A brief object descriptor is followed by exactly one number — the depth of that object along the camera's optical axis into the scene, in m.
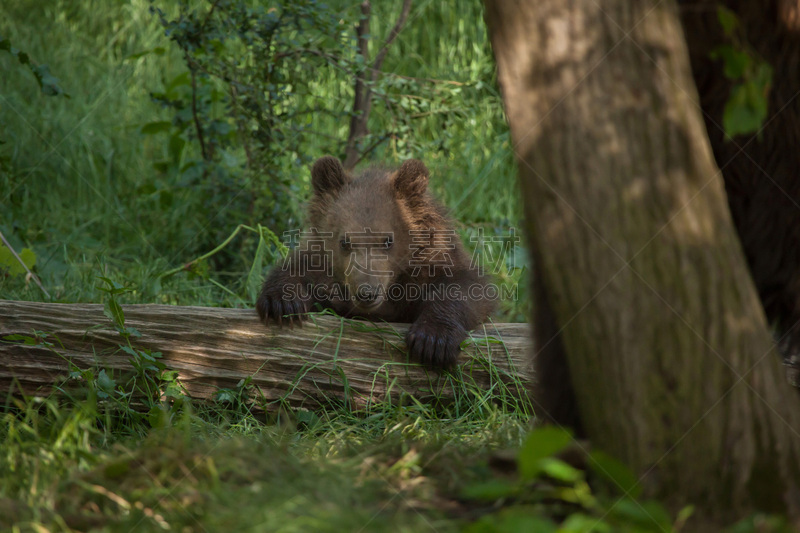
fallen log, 9.97
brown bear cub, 10.23
